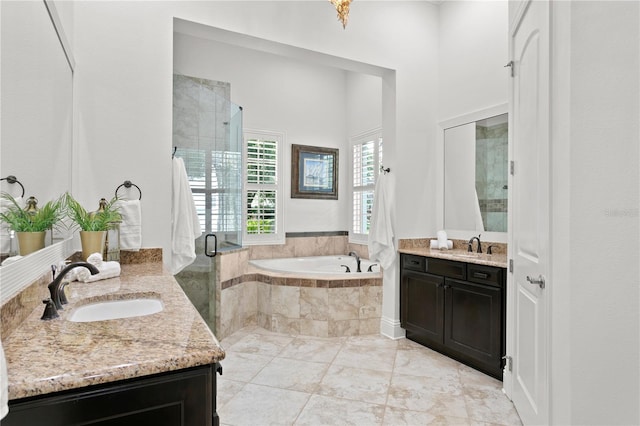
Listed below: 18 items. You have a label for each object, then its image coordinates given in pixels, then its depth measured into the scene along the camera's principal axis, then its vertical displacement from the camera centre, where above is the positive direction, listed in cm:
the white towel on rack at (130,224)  240 -10
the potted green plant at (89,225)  206 -9
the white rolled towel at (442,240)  358 -29
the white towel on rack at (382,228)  358 -18
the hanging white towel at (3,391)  68 -34
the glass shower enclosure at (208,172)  358 +38
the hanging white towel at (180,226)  273 -12
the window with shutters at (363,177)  489 +45
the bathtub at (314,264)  456 -69
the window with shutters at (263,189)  476 +27
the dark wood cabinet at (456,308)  266 -80
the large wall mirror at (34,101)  122 +44
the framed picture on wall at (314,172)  503 +52
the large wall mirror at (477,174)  326 +34
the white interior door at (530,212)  173 -1
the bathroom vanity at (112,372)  83 -38
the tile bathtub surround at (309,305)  361 -94
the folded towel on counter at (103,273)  187 -33
